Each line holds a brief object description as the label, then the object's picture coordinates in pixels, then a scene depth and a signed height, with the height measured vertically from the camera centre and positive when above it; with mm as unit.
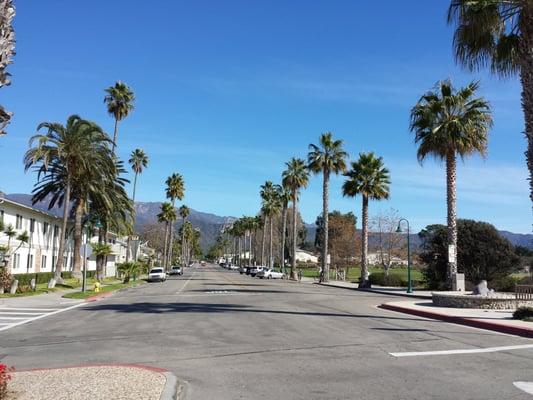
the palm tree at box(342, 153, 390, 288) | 46750 +7340
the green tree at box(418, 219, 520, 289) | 38125 +1277
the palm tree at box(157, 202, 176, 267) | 97250 +8378
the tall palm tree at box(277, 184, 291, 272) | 77219 +9306
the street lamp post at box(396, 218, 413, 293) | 35819 -171
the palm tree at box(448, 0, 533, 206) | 15750 +7356
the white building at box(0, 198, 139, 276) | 43069 +1325
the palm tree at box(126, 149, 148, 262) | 81562 +14509
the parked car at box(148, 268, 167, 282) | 58312 -1798
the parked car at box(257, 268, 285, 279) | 72375 -1388
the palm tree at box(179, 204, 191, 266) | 133738 +11953
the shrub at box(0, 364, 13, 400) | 6473 -1528
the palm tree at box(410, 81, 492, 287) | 32219 +8270
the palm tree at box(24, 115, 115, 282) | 42000 +7562
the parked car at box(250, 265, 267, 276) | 74638 -1004
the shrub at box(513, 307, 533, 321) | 16584 -1232
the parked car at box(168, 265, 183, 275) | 84625 -1728
